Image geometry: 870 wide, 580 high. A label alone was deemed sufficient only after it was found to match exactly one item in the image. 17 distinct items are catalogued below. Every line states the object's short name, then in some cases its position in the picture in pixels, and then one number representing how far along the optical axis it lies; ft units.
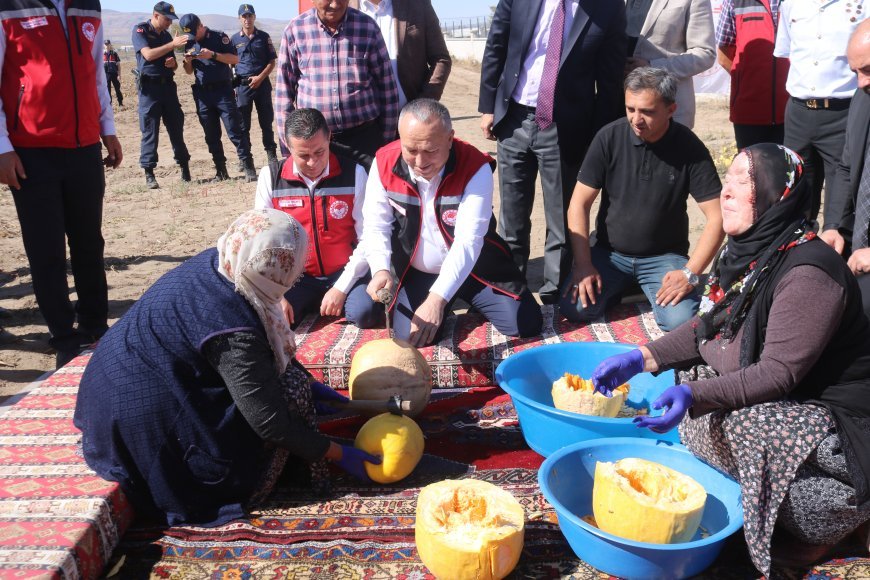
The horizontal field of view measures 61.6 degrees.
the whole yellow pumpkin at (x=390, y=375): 10.50
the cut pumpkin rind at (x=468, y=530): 7.30
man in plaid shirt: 15.48
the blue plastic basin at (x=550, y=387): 9.21
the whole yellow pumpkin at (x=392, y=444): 9.24
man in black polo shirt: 12.66
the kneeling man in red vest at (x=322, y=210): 12.85
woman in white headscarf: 8.11
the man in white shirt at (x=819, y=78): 13.16
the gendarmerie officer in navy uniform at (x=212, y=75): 28.66
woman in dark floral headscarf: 7.34
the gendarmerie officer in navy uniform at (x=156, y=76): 27.58
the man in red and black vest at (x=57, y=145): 12.92
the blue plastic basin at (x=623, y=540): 7.24
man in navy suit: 14.24
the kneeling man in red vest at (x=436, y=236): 11.72
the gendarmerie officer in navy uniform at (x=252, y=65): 30.60
